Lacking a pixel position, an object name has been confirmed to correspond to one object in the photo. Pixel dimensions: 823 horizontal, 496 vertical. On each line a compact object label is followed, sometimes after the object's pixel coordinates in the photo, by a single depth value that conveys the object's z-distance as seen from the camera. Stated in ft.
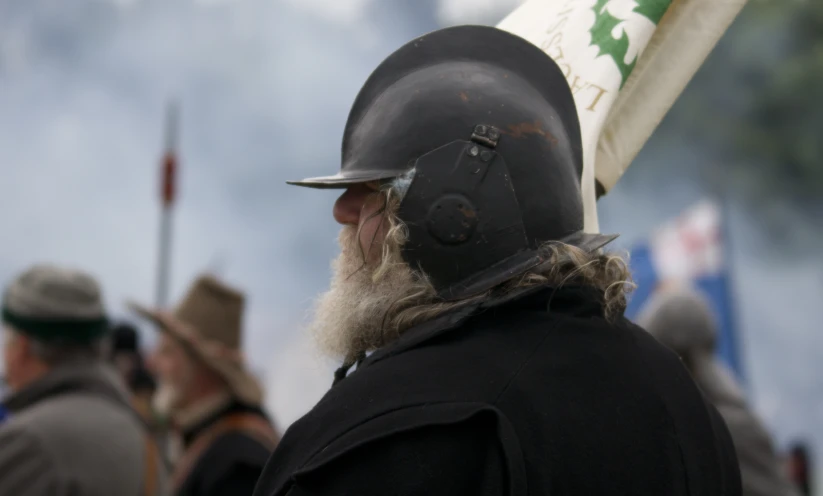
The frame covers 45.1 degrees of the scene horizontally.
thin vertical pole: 24.20
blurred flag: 23.00
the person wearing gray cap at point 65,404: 10.40
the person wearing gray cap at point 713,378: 12.70
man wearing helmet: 4.73
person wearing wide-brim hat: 12.41
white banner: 7.21
